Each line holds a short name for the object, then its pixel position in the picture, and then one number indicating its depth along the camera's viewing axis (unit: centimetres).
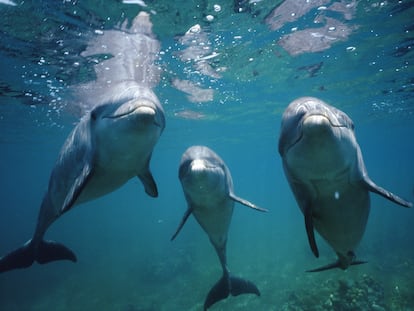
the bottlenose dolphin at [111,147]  342
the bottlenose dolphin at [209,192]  526
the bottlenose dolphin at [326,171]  279
